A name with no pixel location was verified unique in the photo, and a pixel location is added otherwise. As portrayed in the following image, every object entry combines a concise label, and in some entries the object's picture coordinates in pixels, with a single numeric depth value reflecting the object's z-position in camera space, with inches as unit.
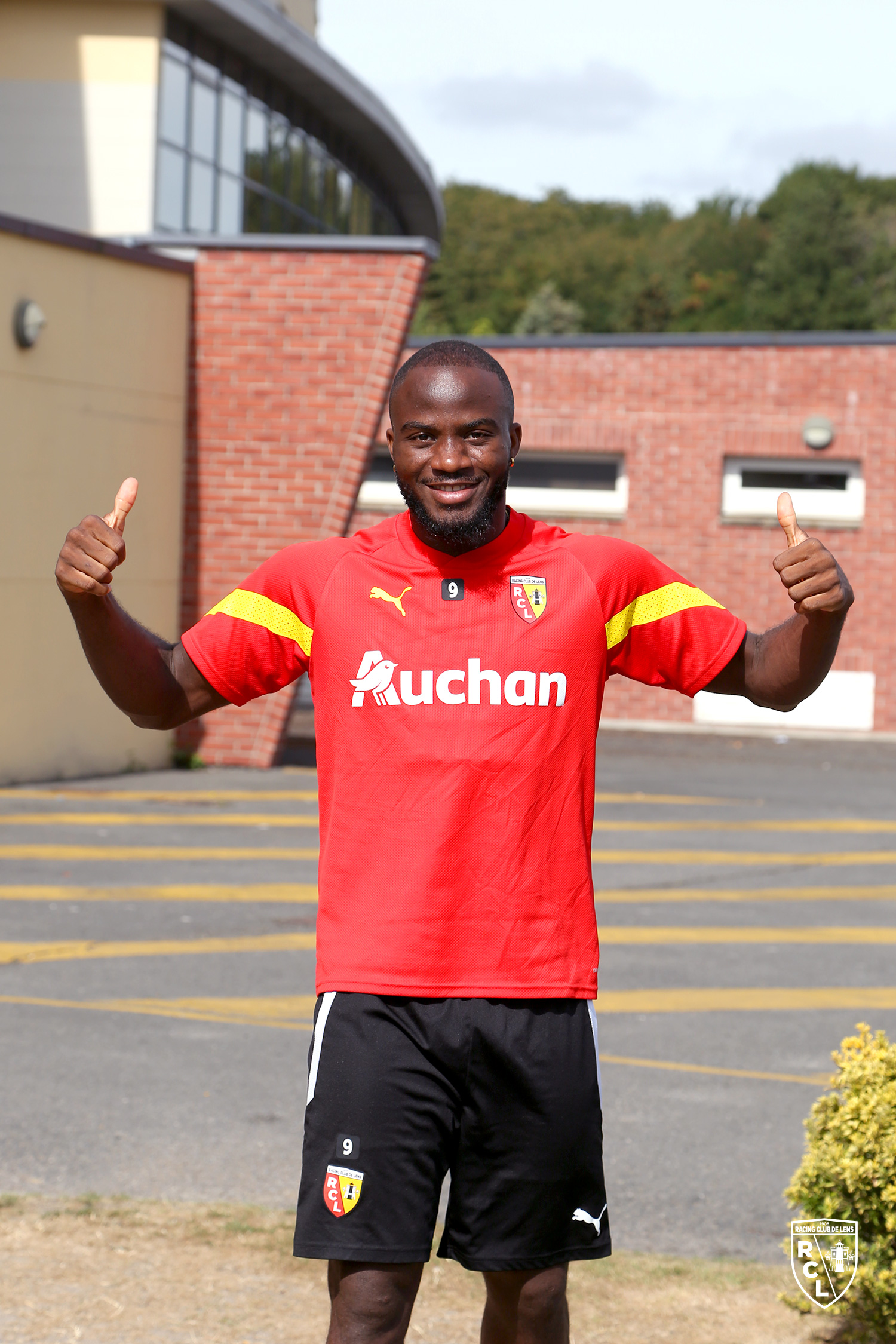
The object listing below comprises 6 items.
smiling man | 105.7
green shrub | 139.6
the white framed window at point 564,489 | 875.4
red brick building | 842.2
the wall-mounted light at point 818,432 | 838.5
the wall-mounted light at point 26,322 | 540.7
